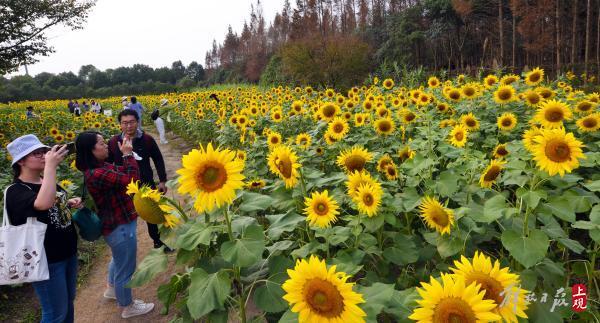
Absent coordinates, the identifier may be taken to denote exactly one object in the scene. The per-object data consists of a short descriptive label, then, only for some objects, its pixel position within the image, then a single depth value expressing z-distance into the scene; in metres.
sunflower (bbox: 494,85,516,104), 4.51
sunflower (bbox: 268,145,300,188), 2.24
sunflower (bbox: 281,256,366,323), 1.15
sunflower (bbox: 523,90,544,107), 4.21
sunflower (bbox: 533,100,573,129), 2.96
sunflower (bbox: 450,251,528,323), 1.10
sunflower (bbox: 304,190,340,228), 1.96
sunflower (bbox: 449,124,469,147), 3.41
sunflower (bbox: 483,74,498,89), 5.67
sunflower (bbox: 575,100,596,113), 3.90
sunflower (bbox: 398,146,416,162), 3.14
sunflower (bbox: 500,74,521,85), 5.18
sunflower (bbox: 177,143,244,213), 1.48
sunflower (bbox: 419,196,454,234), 1.85
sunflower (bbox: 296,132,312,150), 4.02
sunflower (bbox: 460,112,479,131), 3.97
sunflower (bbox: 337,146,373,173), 2.44
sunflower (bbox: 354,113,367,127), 4.70
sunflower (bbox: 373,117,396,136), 4.05
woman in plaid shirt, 3.04
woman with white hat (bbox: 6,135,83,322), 2.40
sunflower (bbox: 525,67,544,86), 5.01
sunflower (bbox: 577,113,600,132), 3.45
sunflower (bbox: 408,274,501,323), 1.00
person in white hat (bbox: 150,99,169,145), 12.21
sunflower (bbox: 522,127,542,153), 2.08
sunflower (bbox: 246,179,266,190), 3.18
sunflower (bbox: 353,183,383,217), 2.04
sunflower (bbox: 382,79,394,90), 7.57
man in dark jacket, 4.13
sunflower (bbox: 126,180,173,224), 1.65
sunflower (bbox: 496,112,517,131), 3.85
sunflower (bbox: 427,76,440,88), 6.99
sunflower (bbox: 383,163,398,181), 2.75
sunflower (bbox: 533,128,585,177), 1.78
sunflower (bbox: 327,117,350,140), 3.92
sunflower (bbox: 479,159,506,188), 2.27
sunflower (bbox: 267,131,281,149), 4.29
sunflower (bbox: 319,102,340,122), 4.59
